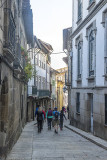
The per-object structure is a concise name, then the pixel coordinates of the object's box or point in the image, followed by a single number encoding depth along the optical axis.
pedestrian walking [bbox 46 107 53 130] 17.28
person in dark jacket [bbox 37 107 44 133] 15.66
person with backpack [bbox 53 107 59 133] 15.84
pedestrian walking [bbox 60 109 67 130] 17.72
